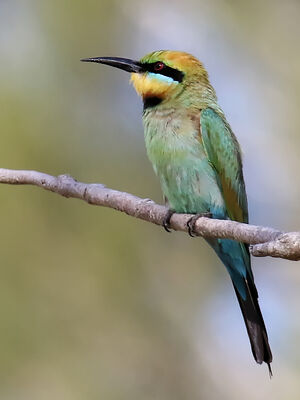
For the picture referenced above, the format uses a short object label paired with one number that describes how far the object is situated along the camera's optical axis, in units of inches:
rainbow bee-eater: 228.4
